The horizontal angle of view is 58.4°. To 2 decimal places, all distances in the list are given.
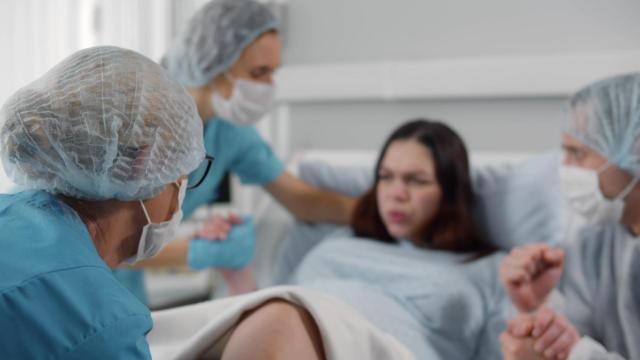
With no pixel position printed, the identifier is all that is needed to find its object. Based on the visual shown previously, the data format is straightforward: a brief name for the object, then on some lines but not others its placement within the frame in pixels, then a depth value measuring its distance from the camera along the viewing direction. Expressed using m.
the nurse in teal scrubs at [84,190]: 0.68
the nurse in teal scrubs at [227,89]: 1.49
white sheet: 0.96
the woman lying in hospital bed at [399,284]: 0.98
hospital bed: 1.58
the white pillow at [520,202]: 1.55
